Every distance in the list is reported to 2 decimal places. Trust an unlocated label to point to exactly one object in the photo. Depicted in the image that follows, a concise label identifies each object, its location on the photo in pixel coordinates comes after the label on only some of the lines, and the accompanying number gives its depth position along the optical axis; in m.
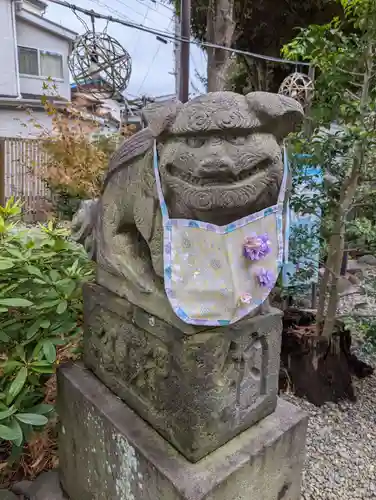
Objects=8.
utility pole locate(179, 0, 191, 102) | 3.92
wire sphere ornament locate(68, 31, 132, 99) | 3.79
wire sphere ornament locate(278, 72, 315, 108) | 3.37
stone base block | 1.08
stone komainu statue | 0.92
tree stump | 2.34
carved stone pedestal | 1.06
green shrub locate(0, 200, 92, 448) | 1.39
